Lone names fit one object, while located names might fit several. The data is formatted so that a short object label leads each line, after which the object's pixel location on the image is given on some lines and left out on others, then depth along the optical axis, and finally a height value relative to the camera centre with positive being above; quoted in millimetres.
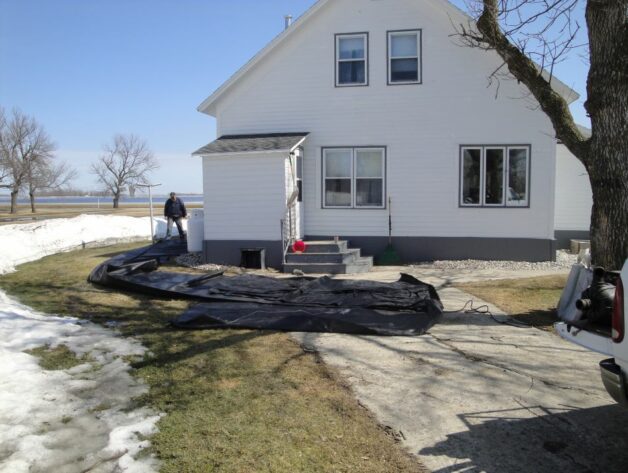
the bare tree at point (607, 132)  6449 +851
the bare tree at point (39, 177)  53375 +2586
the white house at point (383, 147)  13023 +1341
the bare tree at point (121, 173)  70938 +3872
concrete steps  12055 -1451
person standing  17750 -311
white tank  14102 -826
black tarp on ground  6660 -1505
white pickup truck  3145 -969
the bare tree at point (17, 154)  50969 +4879
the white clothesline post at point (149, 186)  17142 +510
